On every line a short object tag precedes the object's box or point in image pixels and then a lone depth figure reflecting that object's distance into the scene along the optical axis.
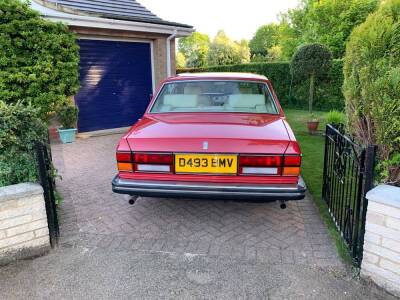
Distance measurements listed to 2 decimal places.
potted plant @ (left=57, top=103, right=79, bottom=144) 7.87
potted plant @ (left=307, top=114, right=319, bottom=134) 8.62
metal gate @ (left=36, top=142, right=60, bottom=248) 2.90
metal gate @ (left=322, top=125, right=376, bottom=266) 2.54
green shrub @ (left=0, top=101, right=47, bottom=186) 3.04
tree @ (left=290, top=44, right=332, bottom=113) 10.19
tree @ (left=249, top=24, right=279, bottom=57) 60.00
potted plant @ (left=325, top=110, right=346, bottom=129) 7.43
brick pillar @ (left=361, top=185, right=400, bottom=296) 2.33
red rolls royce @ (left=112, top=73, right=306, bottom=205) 2.98
